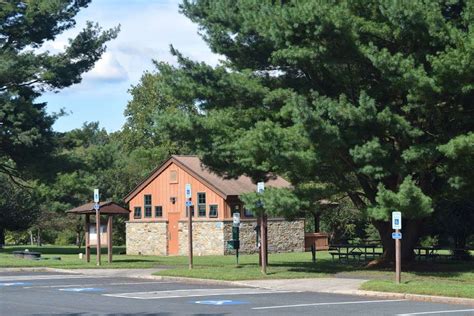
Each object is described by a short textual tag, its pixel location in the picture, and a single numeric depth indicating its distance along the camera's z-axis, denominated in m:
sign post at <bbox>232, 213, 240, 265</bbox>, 34.03
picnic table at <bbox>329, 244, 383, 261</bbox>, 36.63
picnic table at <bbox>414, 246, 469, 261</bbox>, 36.67
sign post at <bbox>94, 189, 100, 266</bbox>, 33.94
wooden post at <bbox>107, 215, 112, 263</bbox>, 35.67
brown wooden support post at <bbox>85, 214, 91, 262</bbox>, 37.16
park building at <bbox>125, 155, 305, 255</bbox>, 49.81
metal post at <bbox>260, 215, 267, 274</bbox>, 28.41
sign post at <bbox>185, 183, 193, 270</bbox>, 30.77
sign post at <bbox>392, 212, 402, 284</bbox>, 23.55
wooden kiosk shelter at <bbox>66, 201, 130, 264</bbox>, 35.66
